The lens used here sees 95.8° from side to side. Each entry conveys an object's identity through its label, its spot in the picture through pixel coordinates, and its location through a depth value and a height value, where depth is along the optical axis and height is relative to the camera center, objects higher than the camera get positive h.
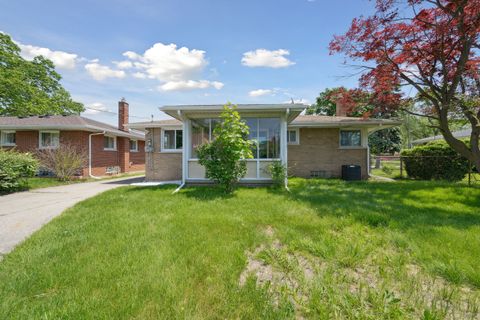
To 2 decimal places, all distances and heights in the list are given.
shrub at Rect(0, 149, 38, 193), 8.50 -0.51
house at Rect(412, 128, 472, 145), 17.25 +2.00
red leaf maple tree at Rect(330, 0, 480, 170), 7.23 +3.84
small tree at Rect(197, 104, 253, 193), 7.34 +0.18
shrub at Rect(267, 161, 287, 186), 8.61 -0.60
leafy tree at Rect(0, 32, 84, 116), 24.42 +8.70
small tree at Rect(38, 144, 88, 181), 11.50 -0.27
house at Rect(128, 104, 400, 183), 9.16 +0.78
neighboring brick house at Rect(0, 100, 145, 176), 13.29 +1.33
